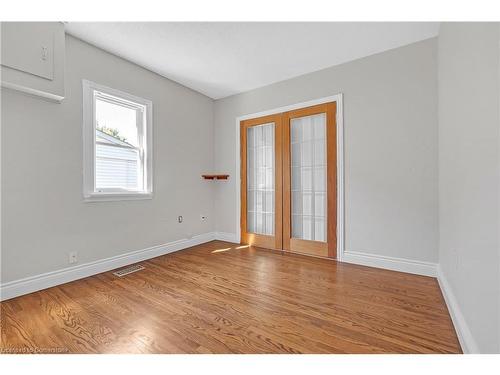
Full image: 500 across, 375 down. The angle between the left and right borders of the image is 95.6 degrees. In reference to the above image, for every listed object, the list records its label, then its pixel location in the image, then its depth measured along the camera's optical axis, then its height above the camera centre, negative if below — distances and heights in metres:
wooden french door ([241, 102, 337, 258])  3.13 +0.07
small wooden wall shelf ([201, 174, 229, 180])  3.99 +0.18
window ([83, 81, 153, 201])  2.59 +0.54
